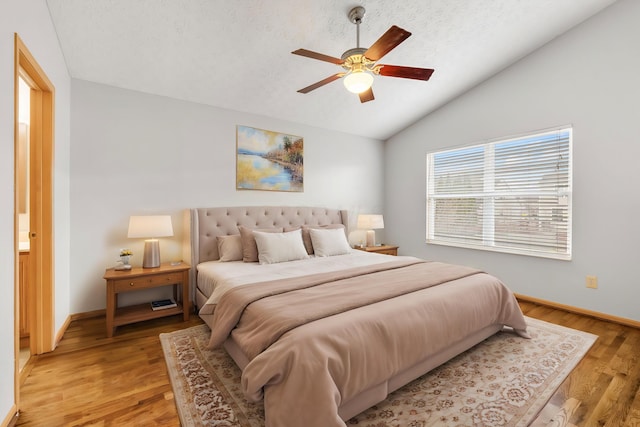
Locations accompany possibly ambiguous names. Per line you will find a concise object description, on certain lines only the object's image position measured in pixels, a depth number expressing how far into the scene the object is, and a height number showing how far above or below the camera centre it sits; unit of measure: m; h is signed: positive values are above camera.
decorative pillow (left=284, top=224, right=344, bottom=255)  3.80 -0.38
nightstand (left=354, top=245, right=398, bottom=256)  4.52 -0.62
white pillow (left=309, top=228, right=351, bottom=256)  3.68 -0.42
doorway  2.30 -0.11
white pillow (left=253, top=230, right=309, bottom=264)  3.18 -0.43
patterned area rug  1.66 -1.17
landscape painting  3.86 +0.68
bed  1.38 -0.67
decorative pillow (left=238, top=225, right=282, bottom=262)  3.26 -0.42
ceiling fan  2.11 +1.11
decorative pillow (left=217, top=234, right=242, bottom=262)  3.30 -0.45
